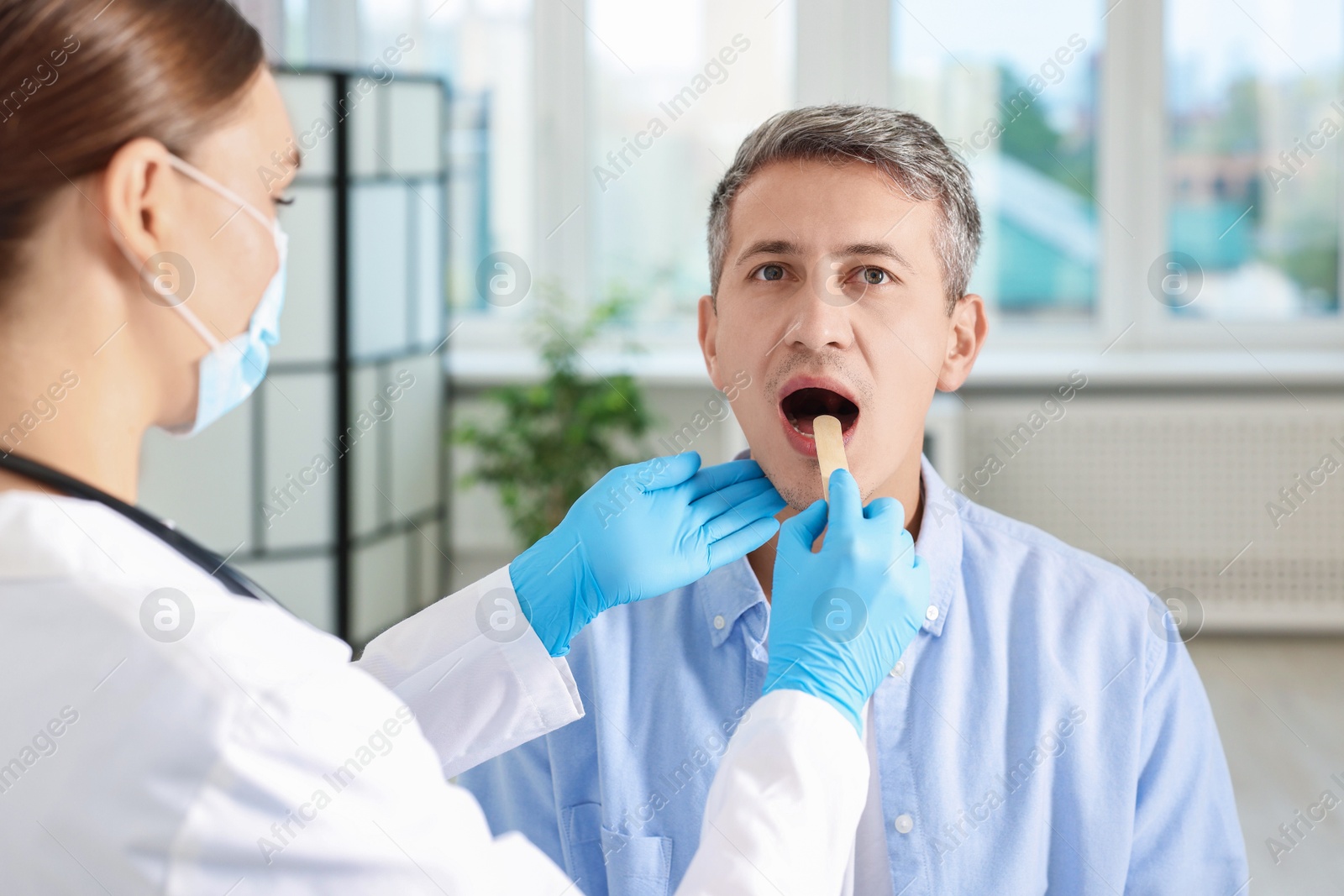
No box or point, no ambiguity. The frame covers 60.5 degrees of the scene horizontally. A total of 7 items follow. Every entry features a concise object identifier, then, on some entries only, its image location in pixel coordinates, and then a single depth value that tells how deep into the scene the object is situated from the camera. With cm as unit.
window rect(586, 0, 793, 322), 435
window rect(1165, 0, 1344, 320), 417
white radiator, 405
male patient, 121
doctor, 71
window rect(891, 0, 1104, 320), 422
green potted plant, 391
